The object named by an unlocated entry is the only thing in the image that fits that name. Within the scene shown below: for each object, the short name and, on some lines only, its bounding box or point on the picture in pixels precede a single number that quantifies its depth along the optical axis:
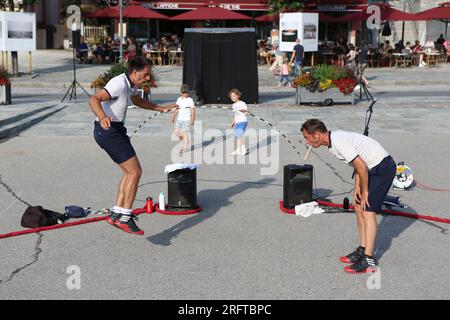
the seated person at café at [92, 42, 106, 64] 34.81
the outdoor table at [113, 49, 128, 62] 35.19
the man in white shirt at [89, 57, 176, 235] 7.71
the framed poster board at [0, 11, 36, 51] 26.69
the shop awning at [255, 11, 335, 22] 36.25
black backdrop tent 21.45
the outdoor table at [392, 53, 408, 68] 34.53
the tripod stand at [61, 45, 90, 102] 21.82
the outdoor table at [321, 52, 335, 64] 34.56
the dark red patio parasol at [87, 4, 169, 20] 34.67
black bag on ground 8.52
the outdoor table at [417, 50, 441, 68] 35.38
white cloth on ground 9.03
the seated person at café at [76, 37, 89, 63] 35.06
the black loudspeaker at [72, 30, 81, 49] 23.81
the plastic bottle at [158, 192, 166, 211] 9.21
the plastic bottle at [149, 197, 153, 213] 9.22
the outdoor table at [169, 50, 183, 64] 35.17
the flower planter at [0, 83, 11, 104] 19.84
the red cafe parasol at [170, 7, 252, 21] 34.25
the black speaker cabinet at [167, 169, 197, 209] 9.16
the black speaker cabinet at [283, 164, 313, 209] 9.25
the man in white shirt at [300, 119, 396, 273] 6.76
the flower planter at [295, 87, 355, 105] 20.97
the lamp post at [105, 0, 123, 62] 30.05
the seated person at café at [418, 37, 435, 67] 35.44
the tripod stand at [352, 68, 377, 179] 22.52
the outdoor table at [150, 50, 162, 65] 35.11
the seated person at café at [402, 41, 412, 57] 34.84
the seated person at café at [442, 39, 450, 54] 37.91
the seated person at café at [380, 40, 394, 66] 34.78
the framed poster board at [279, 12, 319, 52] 30.67
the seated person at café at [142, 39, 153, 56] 35.03
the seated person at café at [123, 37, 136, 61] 32.72
